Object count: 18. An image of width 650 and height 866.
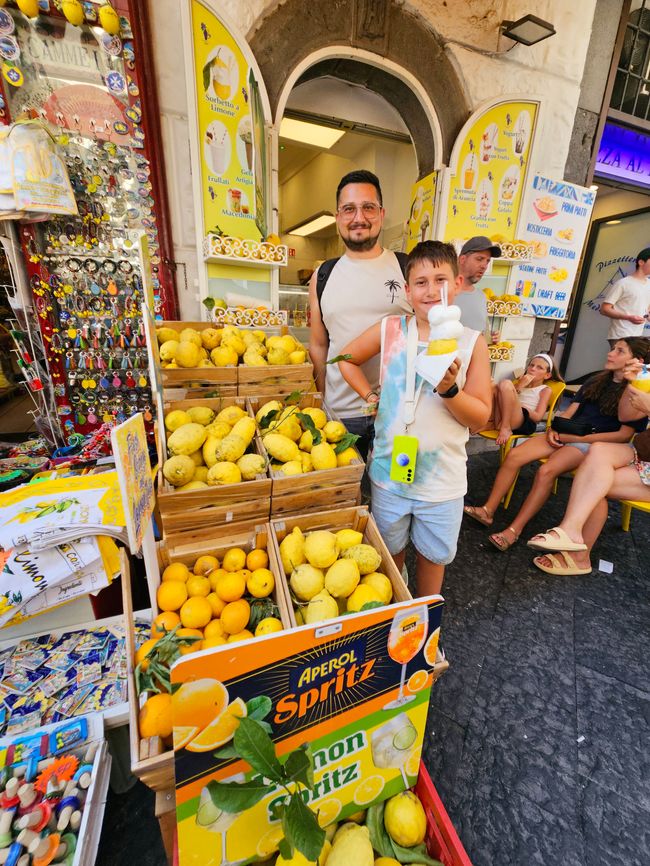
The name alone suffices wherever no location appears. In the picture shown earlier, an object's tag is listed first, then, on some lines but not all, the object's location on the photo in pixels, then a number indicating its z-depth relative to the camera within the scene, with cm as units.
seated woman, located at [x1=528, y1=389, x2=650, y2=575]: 265
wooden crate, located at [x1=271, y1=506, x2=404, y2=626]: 127
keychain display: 264
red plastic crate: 88
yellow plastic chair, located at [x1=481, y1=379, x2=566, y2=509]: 363
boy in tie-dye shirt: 132
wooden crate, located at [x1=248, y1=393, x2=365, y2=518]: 139
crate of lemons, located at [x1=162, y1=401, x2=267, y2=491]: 133
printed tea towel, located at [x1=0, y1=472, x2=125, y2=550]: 116
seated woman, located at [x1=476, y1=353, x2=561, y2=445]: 357
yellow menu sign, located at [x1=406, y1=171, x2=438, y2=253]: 397
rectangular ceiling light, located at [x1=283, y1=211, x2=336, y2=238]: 784
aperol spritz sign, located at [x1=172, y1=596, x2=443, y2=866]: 72
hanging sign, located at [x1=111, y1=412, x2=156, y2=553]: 86
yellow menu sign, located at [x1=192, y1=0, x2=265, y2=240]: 266
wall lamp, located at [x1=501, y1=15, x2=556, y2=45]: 323
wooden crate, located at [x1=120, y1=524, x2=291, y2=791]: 78
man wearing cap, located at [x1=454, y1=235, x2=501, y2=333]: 254
